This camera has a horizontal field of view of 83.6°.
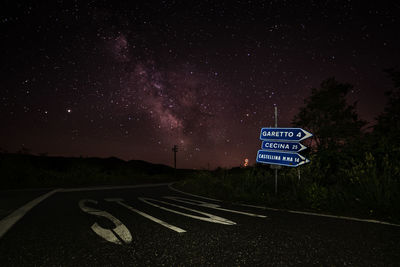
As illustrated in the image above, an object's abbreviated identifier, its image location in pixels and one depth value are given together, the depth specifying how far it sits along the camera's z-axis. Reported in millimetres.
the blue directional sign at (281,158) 7203
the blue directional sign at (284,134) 7320
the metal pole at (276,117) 8020
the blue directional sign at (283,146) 7359
